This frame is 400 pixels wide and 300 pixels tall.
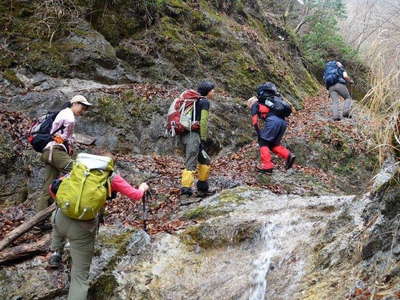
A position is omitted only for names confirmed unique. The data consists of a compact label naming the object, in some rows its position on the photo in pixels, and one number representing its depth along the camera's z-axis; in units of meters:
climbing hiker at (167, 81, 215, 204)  7.66
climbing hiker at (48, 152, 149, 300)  4.59
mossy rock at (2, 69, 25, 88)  10.88
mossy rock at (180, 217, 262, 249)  6.03
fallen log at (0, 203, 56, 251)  6.16
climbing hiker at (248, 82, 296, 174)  8.82
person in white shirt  6.51
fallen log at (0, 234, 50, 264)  5.87
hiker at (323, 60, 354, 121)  13.13
